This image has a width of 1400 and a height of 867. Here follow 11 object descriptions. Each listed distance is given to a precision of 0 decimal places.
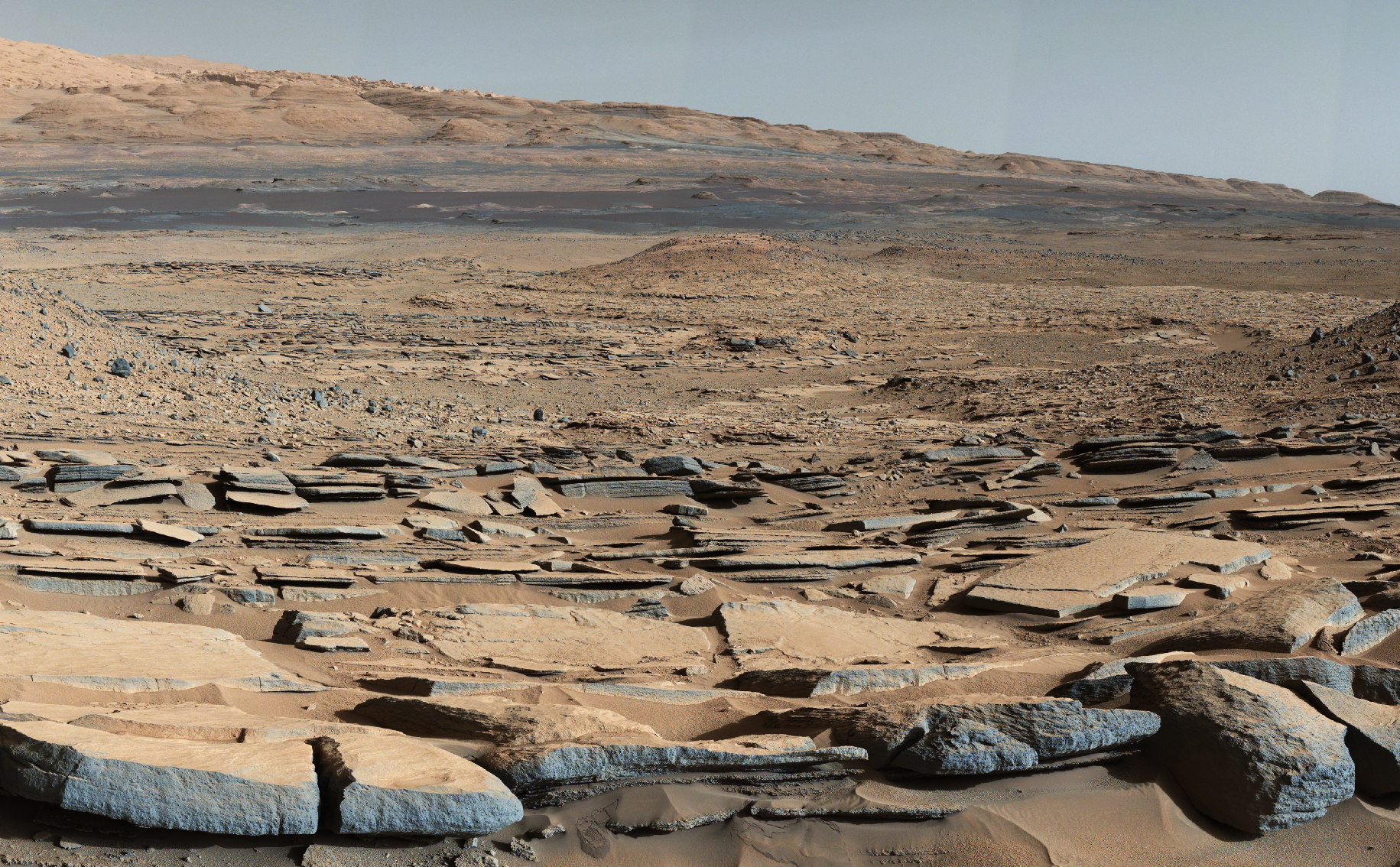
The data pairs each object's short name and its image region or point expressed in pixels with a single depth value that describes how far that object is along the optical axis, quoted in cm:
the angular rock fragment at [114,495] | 596
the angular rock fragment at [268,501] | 618
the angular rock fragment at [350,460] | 754
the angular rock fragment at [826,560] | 590
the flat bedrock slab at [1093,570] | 525
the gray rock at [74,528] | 530
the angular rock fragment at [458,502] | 676
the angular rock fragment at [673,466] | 809
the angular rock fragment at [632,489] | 746
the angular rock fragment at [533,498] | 698
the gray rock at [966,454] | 879
